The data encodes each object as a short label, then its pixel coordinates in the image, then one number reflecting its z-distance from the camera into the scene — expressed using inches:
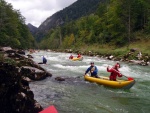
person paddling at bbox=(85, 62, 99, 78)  397.0
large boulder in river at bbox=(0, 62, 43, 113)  178.7
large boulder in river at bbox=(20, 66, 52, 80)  370.3
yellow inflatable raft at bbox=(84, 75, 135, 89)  330.9
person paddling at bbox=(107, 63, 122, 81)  356.7
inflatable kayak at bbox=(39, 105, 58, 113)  167.4
